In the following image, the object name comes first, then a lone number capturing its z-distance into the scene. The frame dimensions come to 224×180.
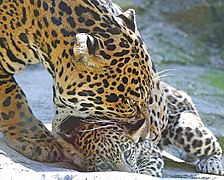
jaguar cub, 14.56
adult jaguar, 13.65
